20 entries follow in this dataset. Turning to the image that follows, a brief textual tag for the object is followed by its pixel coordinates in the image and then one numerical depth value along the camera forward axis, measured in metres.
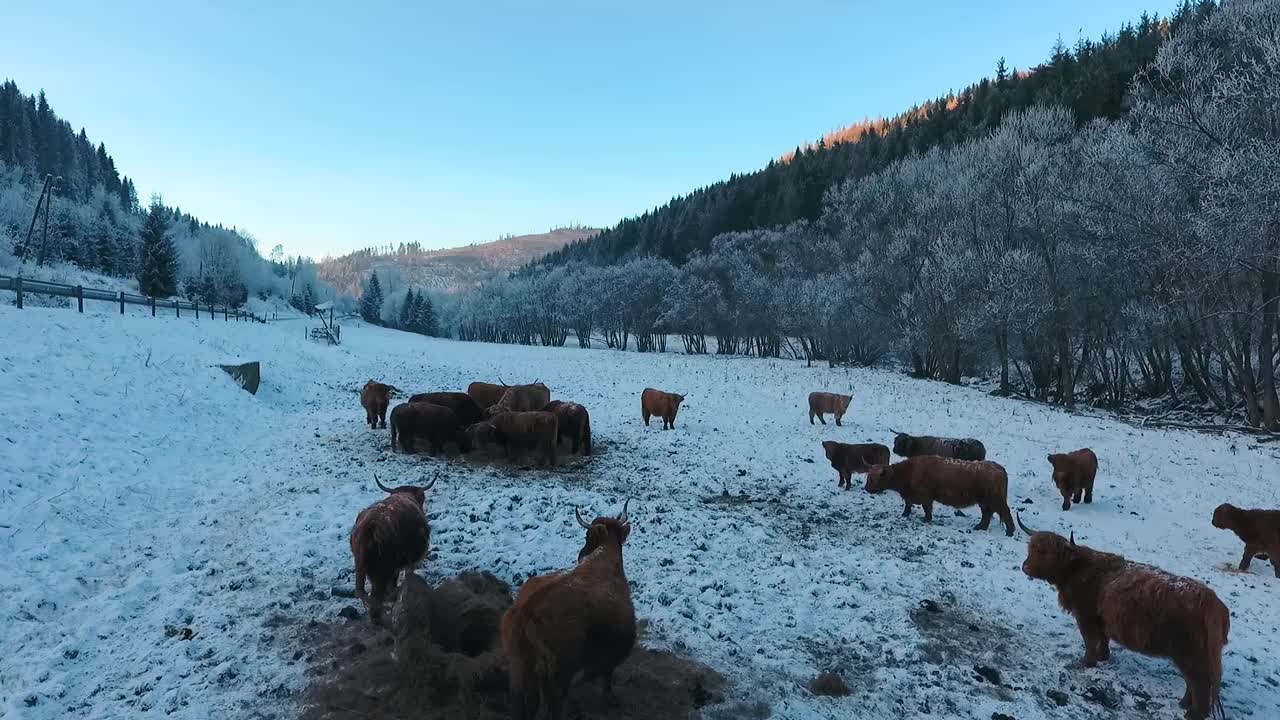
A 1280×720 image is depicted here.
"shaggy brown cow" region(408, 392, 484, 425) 15.62
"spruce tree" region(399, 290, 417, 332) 133.38
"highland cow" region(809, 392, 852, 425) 20.03
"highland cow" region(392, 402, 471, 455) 13.95
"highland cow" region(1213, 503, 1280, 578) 8.23
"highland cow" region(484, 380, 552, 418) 16.39
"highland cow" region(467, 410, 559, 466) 13.30
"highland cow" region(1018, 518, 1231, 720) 5.21
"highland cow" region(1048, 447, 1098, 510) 11.61
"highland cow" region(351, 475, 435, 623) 6.73
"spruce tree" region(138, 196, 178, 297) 61.94
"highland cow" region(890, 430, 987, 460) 13.62
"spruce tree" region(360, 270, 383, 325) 132.88
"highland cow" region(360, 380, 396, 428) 16.36
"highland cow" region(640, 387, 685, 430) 18.69
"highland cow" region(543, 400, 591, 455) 14.75
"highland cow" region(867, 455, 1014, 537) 10.26
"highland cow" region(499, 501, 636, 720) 4.55
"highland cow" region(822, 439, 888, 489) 12.92
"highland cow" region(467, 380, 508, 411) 18.88
